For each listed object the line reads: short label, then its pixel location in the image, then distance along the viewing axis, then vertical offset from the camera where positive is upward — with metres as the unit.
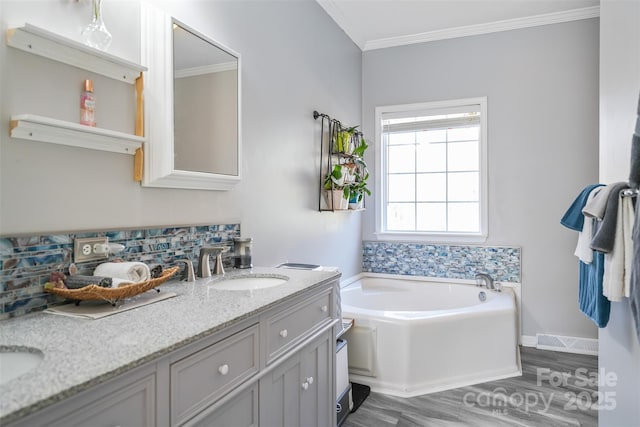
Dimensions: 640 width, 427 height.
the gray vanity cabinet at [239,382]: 0.77 -0.45
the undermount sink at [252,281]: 1.72 -0.33
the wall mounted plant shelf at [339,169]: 2.95 +0.29
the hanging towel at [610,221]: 1.56 -0.06
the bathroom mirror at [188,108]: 1.46 +0.41
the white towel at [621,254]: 1.52 -0.19
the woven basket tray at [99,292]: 1.10 -0.24
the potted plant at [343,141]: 3.11 +0.52
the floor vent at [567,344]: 3.20 -1.14
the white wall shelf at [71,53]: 1.06 +0.46
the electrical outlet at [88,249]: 1.23 -0.14
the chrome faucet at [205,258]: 1.68 -0.22
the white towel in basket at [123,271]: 1.24 -0.20
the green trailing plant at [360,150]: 3.13 +0.45
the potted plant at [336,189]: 2.93 +0.13
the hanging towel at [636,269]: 1.11 -0.18
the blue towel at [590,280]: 1.75 -0.35
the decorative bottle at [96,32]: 1.24 +0.55
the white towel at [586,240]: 1.88 -0.16
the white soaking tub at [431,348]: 2.58 -0.95
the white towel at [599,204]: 1.61 +0.01
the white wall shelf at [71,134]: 1.06 +0.21
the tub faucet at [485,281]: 3.39 -0.65
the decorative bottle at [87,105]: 1.23 +0.32
